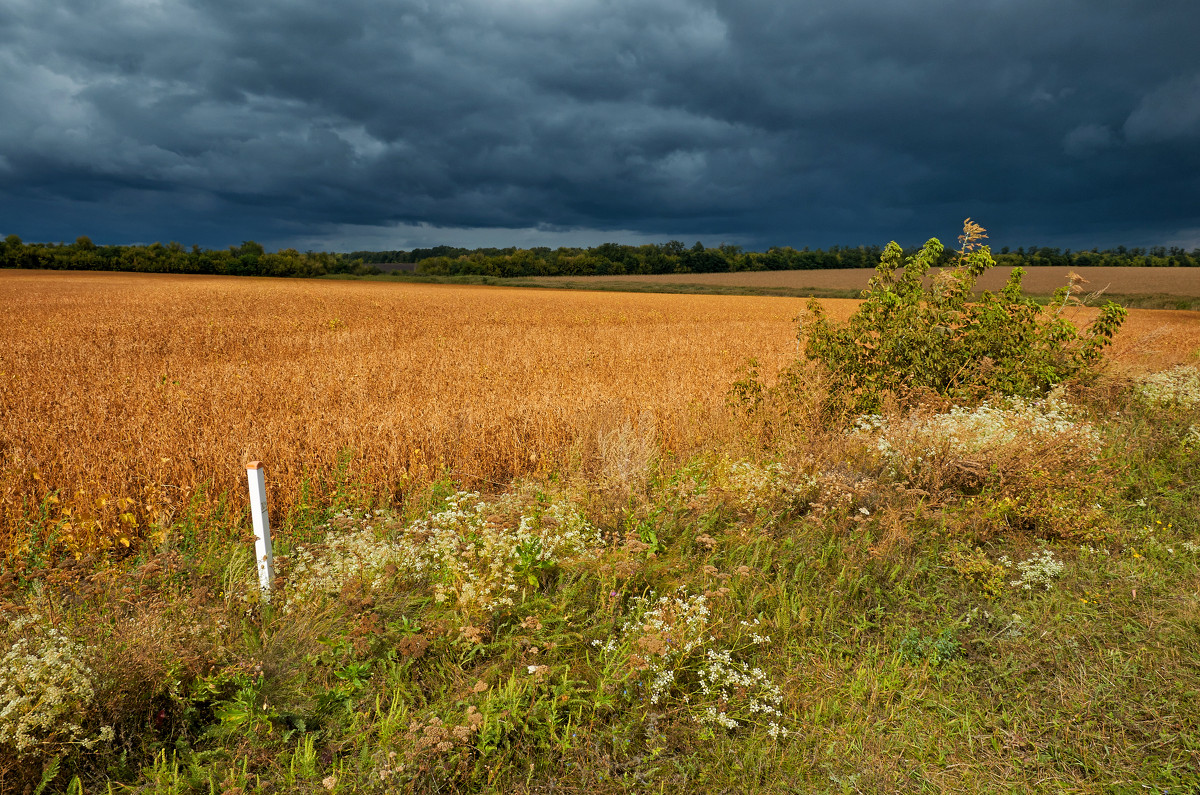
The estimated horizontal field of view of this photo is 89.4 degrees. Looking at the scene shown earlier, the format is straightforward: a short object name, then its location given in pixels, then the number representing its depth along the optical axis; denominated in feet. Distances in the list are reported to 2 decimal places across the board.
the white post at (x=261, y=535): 12.86
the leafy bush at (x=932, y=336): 26.94
